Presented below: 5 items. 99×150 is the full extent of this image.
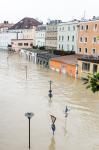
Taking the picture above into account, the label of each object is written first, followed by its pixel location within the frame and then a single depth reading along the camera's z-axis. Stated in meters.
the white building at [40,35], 94.61
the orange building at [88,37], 60.25
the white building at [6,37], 123.12
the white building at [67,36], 69.69
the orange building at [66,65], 53.88
